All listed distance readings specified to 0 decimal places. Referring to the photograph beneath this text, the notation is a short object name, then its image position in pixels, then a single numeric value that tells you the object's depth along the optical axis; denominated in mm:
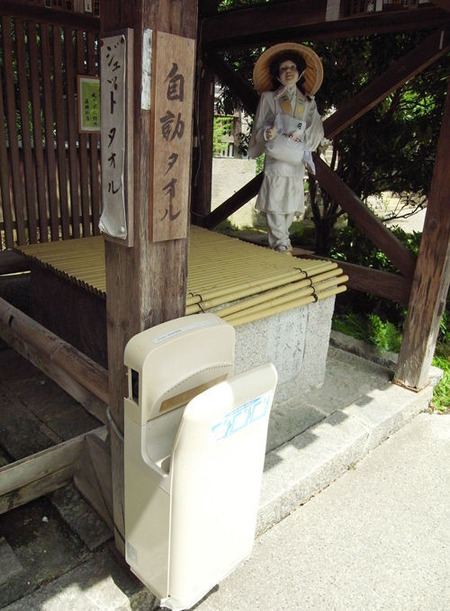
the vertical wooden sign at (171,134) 1654
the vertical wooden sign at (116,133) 1636
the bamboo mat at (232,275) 3127
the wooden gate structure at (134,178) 1747
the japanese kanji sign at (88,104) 5057
